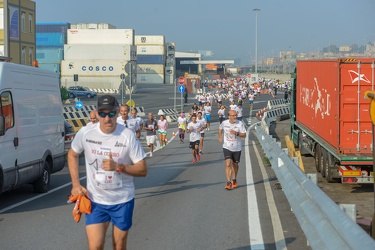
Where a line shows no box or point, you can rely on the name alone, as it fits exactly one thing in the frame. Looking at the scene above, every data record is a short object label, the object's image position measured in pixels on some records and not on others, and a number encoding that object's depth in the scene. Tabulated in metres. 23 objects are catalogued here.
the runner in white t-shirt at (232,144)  14.23
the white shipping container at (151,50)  151.71
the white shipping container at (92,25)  144.75
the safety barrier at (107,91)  101.93
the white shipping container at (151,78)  158.00
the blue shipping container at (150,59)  151.38
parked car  82.19
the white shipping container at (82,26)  147.02
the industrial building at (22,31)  53.19
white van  11.53
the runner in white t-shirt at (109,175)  5.86
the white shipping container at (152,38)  153.25
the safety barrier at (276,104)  57.38
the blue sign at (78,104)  40.34
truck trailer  15.19
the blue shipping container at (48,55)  130.88
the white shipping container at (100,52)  105.12
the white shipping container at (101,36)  116.69
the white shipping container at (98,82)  105.06
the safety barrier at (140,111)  48.91
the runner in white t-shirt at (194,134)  21.06
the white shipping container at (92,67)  104.06
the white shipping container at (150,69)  153.76
